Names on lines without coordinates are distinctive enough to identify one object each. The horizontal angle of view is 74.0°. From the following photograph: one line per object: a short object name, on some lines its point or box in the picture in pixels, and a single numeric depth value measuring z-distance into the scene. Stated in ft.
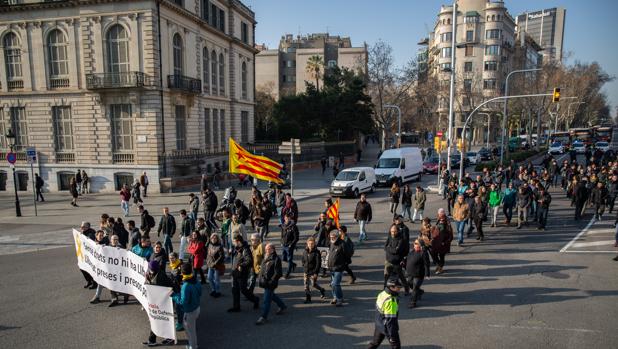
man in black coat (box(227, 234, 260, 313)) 27.68
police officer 20.20
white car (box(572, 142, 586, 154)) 172.66
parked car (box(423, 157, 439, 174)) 119.85
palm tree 220.84
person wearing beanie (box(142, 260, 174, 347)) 24.38
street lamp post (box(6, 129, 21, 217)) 67.92
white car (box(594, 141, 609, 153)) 158.13
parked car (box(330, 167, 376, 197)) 77.82
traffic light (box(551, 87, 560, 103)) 72.79
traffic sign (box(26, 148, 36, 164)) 68.39
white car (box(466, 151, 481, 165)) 137.84
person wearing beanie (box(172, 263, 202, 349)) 22.67
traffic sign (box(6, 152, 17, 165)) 66.33
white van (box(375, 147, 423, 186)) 91.71
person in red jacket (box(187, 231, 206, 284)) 31.58
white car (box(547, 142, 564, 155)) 160.72
